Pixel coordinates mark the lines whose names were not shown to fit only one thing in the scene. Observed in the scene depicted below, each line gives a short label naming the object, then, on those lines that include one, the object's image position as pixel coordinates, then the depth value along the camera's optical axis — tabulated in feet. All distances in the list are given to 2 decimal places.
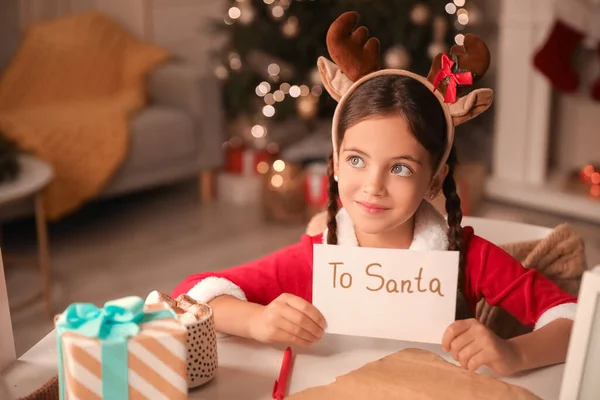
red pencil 2.89
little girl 3.03
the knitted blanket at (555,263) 3.78
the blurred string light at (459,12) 10.71
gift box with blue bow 2.49
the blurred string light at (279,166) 10.89
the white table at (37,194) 7.68
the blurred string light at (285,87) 11.41
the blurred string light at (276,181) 10.79
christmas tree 10.75
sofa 10.56
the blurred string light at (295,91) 11.29
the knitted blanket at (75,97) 9.77
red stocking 10.76
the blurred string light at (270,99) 11.43
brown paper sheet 2.87
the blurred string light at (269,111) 11.41
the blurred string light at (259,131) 11.87
